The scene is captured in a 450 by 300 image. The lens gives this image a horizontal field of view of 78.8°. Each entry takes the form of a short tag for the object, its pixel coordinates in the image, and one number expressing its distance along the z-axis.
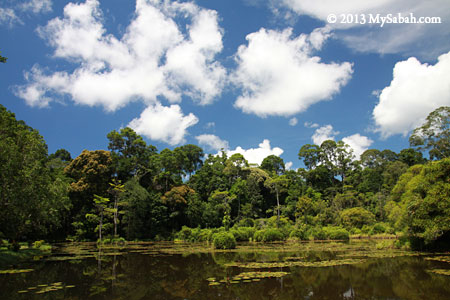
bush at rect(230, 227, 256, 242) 30.03
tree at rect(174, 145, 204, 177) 50.70
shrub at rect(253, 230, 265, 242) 28.82
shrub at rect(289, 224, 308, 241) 29.48
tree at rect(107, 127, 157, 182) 38.22
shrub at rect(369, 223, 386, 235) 28.84
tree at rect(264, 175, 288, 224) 41.38
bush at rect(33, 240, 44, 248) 21.58
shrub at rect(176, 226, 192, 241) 33.03
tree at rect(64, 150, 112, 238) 32.47
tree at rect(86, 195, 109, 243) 29.53
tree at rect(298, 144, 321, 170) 53.06
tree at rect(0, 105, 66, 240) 13.24
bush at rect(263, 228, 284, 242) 28.28
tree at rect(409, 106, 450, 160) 33.66
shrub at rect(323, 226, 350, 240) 28.66
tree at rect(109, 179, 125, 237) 30.93
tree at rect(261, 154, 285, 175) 53.62
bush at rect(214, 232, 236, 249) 20.69
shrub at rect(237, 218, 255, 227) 36.06
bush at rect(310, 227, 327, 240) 29.61
